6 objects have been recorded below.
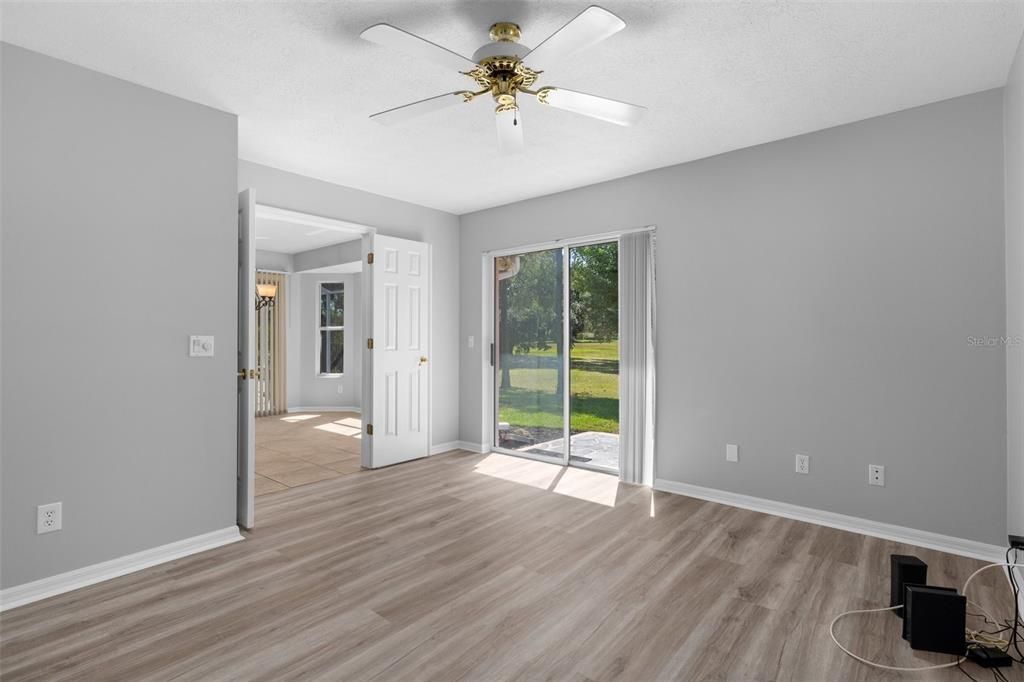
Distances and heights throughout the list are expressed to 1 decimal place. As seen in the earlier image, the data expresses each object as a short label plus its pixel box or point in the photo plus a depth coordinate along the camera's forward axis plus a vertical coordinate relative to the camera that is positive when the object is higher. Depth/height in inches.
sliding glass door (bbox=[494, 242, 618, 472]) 185.6 -4.3
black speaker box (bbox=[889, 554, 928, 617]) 88.0 -41.1
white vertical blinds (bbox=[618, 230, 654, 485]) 166.4 -4.7
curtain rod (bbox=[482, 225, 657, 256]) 170.6 +38.9
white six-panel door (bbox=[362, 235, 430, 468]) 189.5 -3.3
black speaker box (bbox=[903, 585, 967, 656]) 77.3 -43.3
